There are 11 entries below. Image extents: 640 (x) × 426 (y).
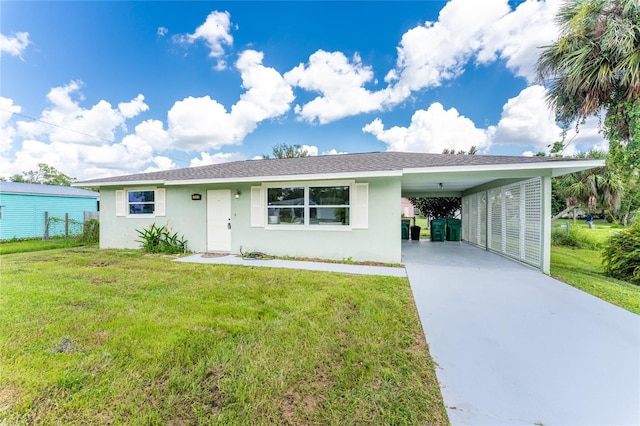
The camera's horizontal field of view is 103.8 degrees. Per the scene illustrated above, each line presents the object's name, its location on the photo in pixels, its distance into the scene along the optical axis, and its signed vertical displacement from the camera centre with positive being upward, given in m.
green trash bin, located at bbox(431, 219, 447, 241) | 12.55 -0.85
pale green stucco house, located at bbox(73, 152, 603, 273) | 6.75 +0.33
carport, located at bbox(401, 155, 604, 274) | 6.27 +0.57
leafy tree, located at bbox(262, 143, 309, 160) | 33.72 +8.40
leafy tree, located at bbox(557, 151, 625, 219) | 13.72 +1.32
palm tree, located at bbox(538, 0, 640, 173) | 6.33 +4.05
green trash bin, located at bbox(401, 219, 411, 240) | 13.16 -0.90
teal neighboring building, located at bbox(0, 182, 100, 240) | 13.01 +0.26
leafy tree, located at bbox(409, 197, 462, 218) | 15.19 +0.38
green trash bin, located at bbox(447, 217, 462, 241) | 12.58 -0.85
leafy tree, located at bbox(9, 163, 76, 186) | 35.66 +5.39
